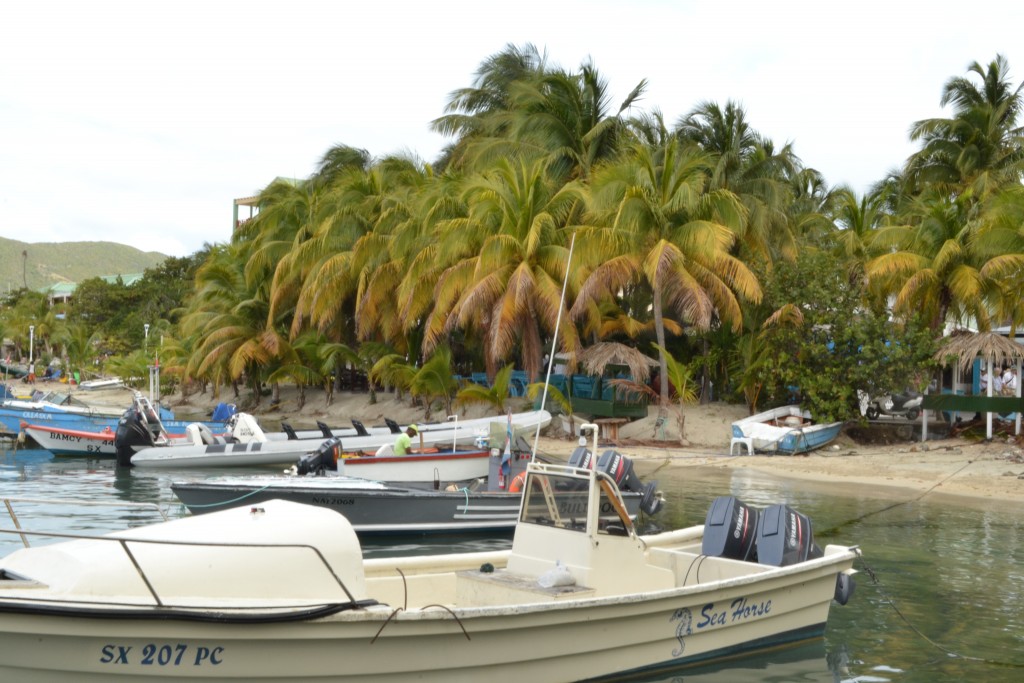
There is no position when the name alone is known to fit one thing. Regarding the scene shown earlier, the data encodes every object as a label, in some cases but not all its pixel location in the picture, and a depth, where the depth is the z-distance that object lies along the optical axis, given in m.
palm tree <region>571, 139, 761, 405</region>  29.47
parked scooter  30.16
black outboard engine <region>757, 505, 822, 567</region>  10.84
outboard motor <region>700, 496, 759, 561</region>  11.21
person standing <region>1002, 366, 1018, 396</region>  27.58
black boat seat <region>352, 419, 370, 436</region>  25.98
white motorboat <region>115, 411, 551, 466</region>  25.19
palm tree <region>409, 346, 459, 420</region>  35.34
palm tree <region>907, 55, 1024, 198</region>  41.31
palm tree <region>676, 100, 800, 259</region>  33.66
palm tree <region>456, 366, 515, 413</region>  32.97
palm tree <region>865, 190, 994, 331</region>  27.14
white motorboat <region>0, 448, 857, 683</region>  7.23
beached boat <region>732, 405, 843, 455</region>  27.36
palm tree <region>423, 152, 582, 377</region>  31.33
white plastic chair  27.75
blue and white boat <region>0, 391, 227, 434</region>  30.38
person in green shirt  20.09
